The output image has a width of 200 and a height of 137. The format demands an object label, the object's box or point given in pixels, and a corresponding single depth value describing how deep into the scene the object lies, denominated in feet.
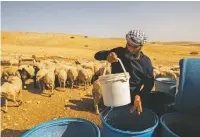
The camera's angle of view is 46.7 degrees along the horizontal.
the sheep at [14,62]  45.80
